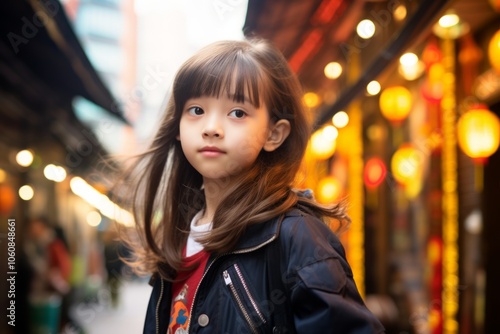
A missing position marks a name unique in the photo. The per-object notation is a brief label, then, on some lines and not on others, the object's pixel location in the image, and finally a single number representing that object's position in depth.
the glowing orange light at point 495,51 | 3.84
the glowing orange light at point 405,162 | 5.85
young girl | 1.51
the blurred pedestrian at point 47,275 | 7.21
